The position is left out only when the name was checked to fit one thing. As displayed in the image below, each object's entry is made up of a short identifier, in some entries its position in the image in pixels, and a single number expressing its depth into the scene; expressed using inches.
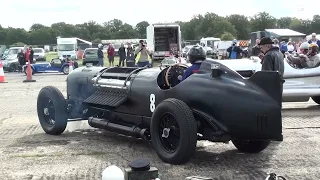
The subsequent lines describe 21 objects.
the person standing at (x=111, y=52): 1090.7
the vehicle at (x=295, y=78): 377.1
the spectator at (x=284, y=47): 835.0
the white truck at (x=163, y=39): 1199.5
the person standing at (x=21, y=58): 1072.2
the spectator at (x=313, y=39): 658.9
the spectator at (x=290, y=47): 835.5
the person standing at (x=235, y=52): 843.4
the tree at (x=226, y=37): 2928.9
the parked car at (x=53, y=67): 974.4
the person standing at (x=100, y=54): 1010.5
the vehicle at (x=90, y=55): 1241.3
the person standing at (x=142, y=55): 555.8
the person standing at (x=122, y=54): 1013.2
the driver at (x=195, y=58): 225.8
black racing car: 194.7
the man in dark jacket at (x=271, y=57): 270.2
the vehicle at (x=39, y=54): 1700.3
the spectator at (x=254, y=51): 634.5
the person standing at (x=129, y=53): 894.4
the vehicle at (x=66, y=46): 1605.6
